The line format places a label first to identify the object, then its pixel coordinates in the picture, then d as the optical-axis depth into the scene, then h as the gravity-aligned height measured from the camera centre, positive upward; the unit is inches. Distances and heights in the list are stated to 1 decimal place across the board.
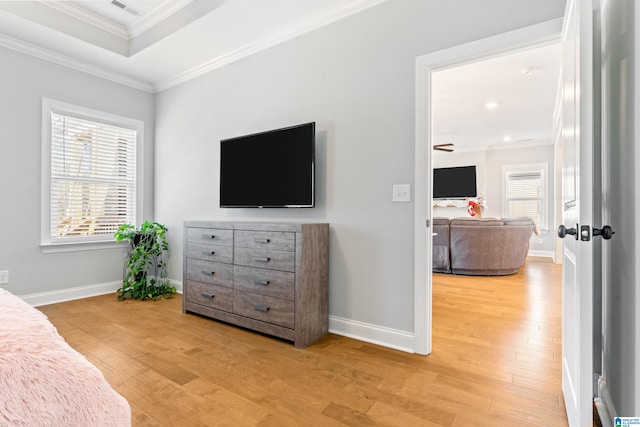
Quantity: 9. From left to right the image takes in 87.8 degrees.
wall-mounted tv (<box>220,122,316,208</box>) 104.4 +15.3
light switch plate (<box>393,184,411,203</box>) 90.6 +5.8
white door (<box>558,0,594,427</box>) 48.7 +0.1
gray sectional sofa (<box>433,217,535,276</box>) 198.4 -18.6
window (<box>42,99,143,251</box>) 136.9 +17.5
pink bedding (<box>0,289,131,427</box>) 25.3 -14.2
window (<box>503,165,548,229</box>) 295.0 +19.1
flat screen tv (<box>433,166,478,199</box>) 319.0 +31.1
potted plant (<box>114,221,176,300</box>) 147.3 -23.5
